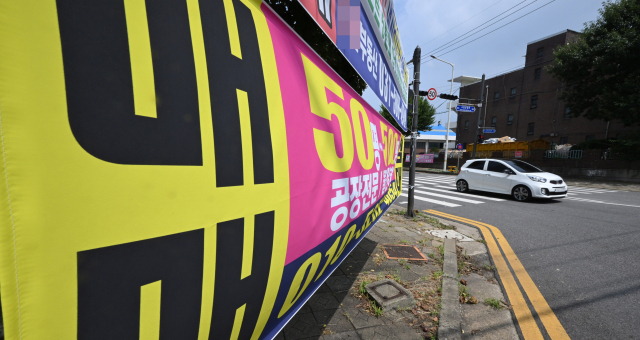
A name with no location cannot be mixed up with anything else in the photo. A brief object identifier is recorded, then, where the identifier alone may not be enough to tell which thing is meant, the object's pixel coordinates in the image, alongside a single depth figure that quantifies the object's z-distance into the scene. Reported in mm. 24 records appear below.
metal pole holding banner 5430
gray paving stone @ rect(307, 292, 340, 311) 2396
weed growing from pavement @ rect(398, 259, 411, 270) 3313
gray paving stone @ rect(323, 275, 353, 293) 2740
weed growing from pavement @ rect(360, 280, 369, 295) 2659
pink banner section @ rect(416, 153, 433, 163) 29961
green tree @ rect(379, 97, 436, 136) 26347
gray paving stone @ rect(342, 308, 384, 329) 2176
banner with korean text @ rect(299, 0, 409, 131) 1505
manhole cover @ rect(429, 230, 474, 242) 4660
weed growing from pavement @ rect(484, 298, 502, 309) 2570
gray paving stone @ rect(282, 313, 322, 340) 2021
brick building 23328
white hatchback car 7869
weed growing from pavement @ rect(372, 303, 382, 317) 2311
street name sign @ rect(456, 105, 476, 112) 11106
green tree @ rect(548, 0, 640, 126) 14508
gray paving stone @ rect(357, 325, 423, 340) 2039
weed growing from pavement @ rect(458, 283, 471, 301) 2708
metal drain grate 3635
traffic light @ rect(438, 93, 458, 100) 6285
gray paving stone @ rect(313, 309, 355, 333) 2107
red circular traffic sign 6307
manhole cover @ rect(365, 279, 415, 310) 2453
